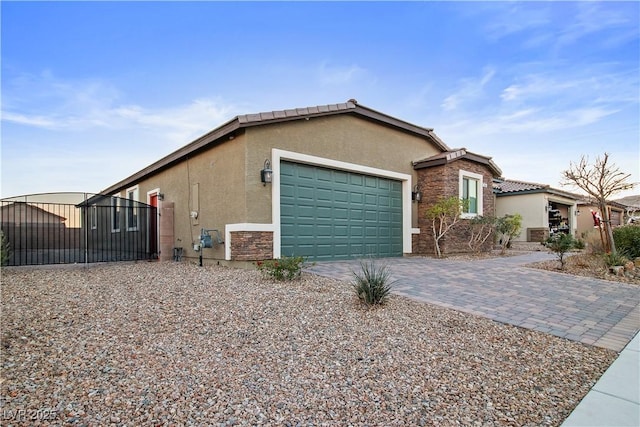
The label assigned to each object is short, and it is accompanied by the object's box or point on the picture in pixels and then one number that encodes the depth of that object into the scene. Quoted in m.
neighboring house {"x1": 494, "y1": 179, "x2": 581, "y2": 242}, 17.59
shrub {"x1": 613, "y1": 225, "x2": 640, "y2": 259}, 8.86
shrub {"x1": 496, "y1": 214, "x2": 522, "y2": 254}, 12.12
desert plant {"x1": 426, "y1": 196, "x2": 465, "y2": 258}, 10.73
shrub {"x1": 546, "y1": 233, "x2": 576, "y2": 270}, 8.43
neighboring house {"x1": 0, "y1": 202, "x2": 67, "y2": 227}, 9.31
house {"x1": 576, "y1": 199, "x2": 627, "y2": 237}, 22.98
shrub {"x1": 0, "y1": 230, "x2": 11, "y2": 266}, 7.23
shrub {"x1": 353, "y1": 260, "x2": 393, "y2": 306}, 4.53
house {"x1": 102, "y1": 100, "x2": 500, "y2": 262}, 7.86
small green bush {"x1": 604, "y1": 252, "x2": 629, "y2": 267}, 7.89
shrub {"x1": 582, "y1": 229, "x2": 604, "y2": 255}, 9.41
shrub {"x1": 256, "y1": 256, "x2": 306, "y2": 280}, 6.07
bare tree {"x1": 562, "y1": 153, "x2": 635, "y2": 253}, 8.61
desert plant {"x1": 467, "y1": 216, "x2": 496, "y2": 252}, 11.88
